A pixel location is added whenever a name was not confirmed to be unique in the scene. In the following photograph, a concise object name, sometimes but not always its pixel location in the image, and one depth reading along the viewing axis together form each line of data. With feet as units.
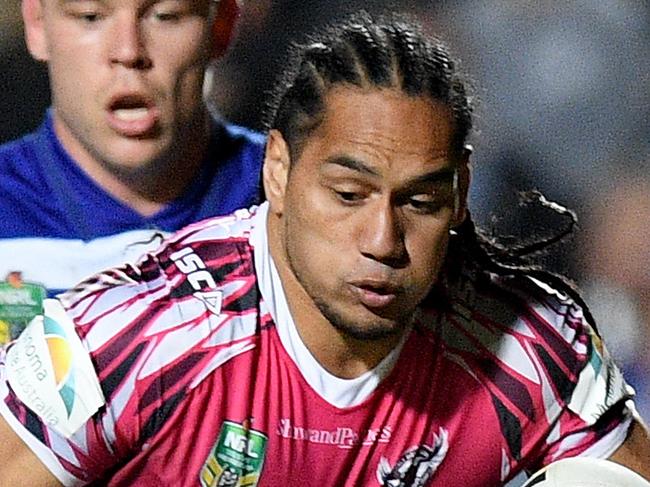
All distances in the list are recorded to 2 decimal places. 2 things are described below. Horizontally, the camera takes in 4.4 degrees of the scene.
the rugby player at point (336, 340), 21.55
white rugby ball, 21.74
